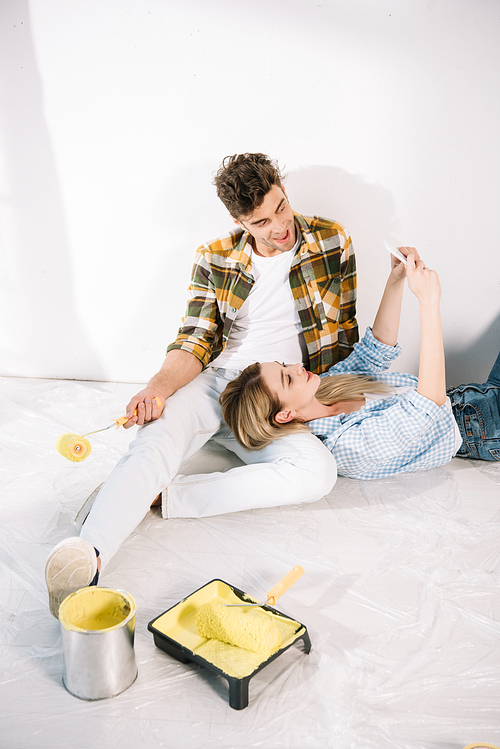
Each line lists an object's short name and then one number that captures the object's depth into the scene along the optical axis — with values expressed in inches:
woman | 59.1
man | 50.3
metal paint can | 36.1
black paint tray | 37.6
